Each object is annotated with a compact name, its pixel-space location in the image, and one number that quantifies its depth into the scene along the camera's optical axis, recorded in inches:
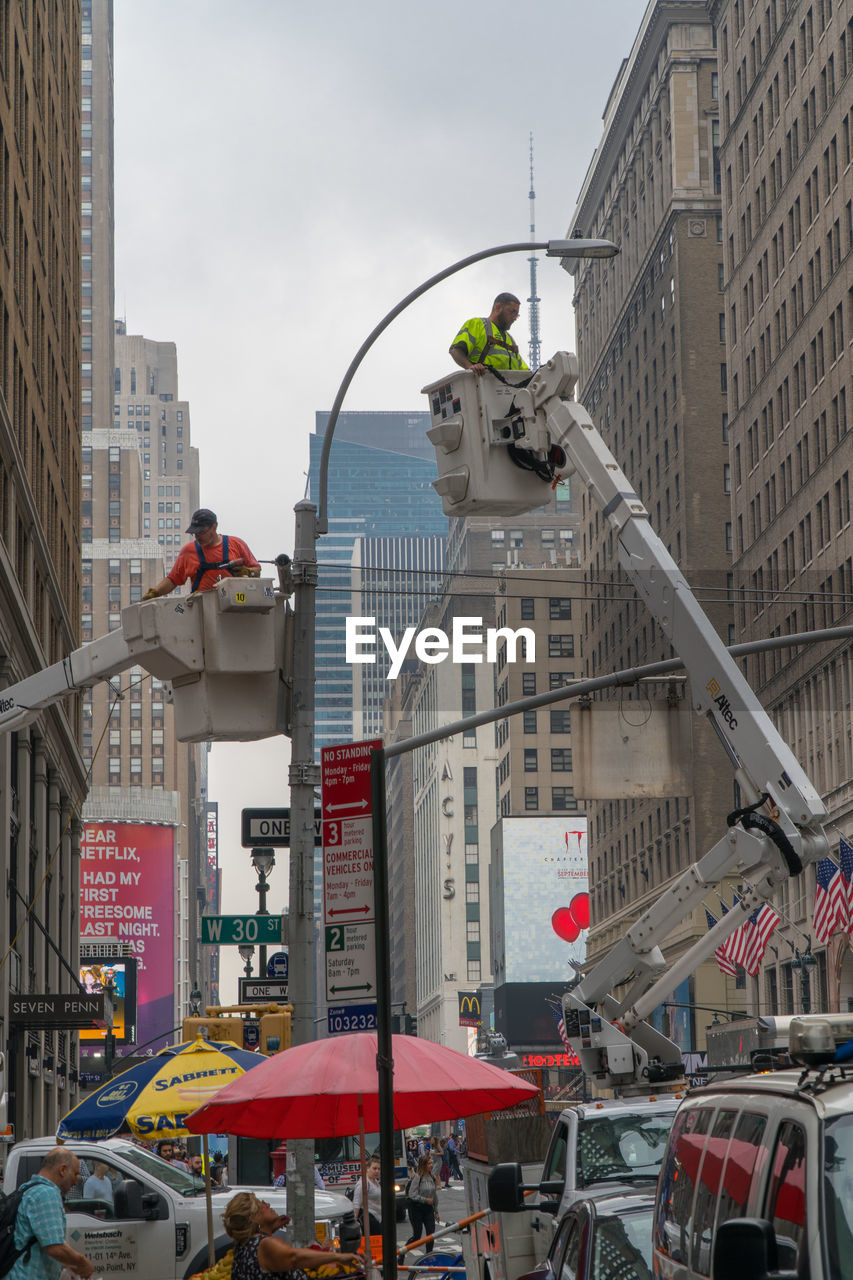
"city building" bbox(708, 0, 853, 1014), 2625.5
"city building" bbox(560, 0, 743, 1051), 3690.9
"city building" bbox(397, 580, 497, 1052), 6530.5
